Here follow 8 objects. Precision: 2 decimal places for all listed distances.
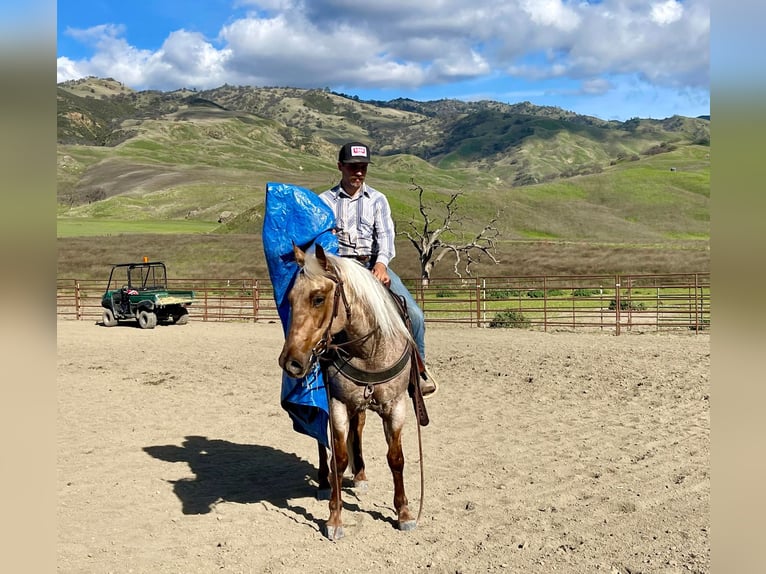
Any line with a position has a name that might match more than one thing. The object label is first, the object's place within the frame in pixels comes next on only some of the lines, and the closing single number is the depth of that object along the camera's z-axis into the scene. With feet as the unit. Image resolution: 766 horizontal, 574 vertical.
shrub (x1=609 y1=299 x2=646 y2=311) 68.46
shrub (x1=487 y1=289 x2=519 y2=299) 89.71
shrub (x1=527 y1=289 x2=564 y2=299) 85.97
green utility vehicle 64.75
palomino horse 12.80
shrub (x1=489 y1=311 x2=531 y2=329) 58.80
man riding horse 16.46
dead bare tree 96.73
